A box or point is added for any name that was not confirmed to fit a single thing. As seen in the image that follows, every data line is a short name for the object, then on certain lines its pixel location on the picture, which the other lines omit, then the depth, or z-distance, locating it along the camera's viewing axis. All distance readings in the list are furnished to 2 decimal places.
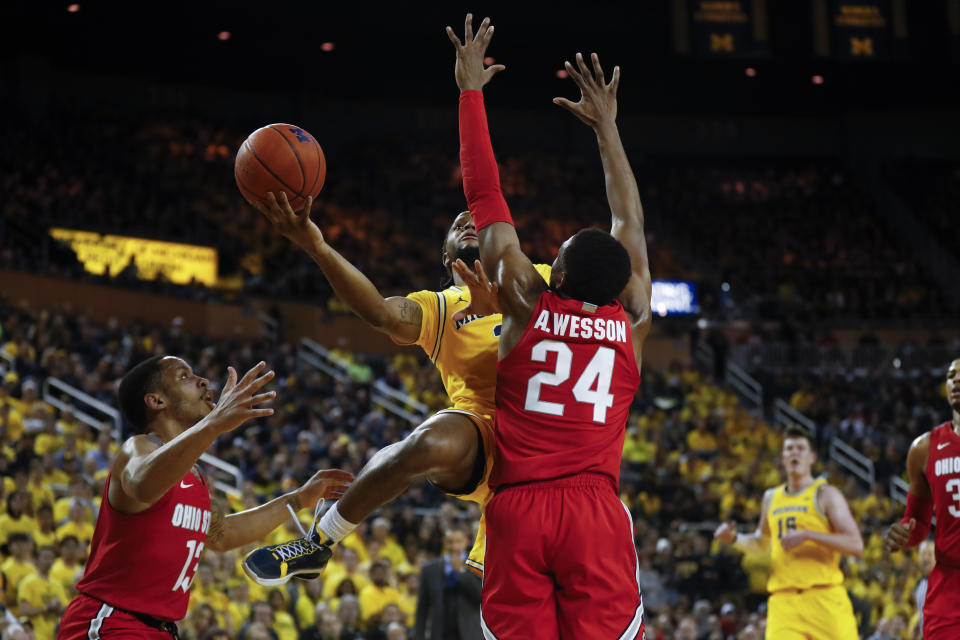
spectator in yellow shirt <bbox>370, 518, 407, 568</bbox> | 12.29
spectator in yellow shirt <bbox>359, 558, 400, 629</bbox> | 10.91
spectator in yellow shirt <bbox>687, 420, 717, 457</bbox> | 18.92
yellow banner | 20.30
